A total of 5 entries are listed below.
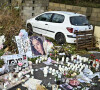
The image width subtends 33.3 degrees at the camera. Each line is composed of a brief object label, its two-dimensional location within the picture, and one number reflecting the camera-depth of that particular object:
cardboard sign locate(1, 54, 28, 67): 5.25
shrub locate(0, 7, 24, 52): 6.59
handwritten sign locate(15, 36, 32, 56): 6.19
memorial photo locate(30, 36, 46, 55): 6.49
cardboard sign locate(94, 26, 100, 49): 8.16
